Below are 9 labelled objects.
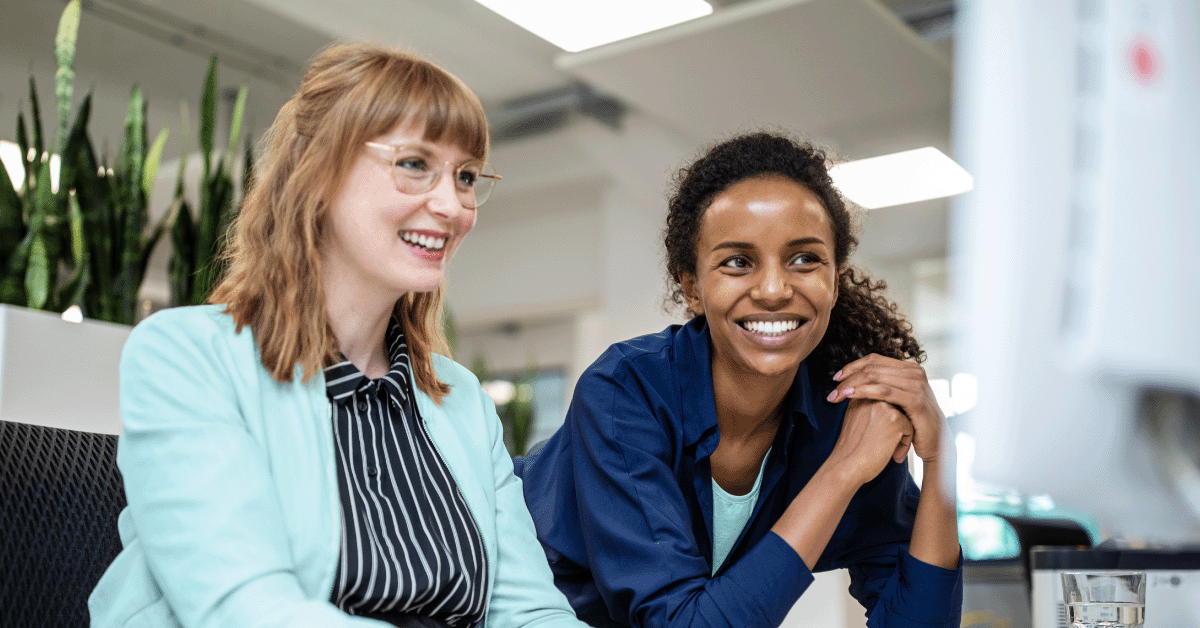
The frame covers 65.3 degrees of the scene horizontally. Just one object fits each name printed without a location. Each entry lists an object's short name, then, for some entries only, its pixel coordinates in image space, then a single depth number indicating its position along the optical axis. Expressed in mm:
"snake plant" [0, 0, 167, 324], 2422
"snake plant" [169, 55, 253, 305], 2791
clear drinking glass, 1049
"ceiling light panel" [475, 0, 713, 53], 4123
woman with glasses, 887
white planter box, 2221
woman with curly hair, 1257
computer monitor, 424
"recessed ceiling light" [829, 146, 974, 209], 5590
